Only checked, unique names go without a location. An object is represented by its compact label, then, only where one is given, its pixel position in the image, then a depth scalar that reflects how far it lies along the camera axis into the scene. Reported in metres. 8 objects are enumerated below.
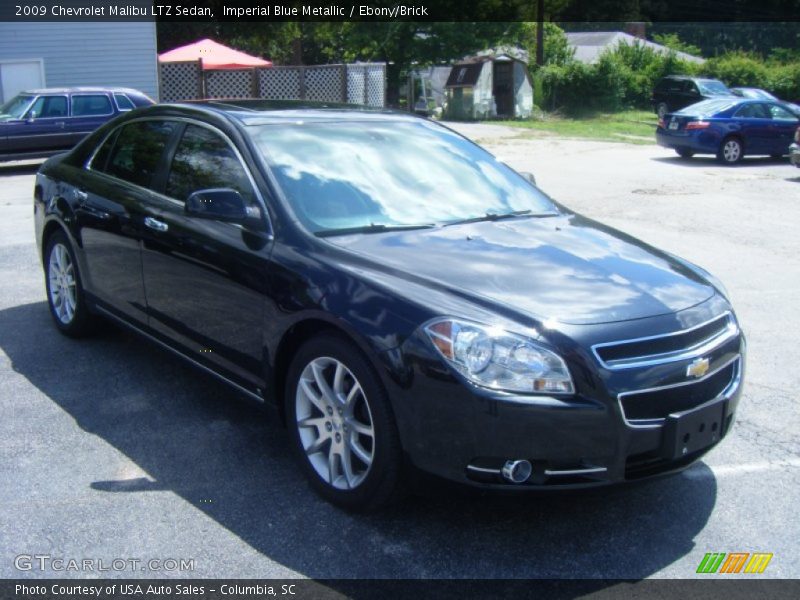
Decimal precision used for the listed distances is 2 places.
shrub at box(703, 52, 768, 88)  39.97
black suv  33.03
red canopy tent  26.80
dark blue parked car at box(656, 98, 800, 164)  19.58
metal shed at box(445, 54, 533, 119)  35.44
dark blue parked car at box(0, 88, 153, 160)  17.75
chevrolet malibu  3.35
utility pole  39.19
